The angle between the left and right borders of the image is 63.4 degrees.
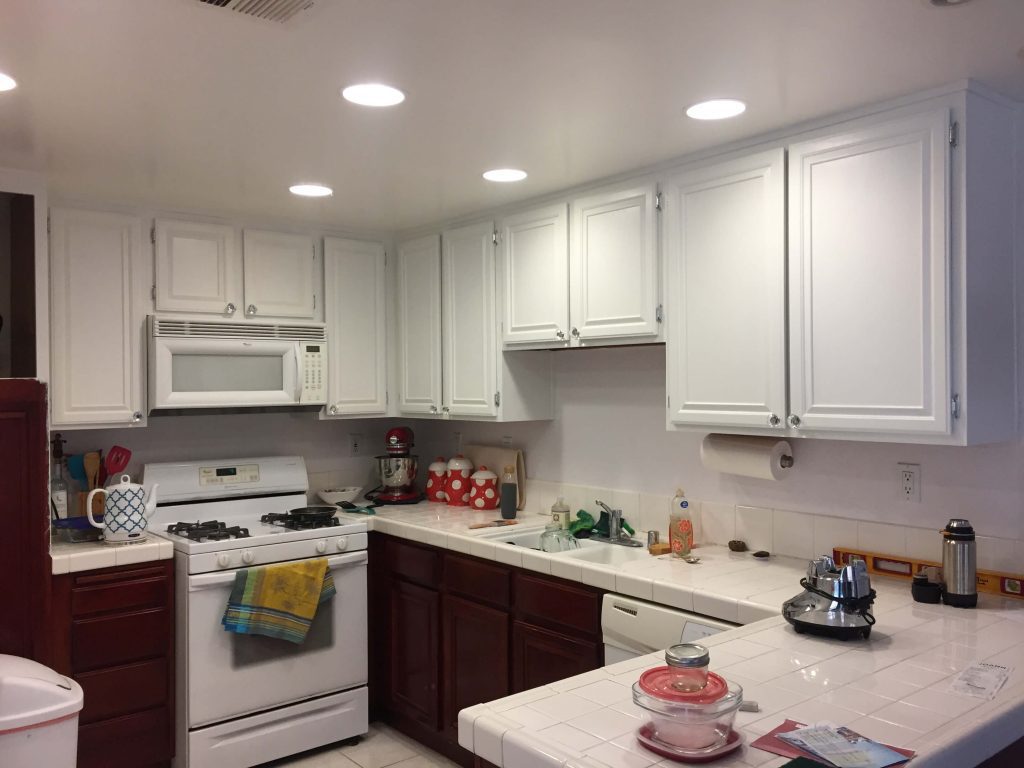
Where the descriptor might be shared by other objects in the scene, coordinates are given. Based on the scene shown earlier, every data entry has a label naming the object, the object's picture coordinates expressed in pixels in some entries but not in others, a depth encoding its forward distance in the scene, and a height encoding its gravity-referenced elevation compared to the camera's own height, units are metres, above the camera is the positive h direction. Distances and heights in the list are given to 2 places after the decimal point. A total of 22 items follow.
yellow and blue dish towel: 3.15 -0.82
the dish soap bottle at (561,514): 3.46 -0.53
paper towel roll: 2.71 -0.24
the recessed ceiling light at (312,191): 3.17 +0.77
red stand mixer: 4.19 -0.41
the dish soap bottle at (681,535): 2.89 -0.52
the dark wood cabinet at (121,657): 2.95 -0.98
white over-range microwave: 3.40 +0.11
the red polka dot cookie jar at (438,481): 4.18 -0.47
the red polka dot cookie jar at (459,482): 4.06 -0.46
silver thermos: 2.19 -0.48
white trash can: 2.28 -0.91
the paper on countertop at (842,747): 1.29 -0.59
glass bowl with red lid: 1.32 -0.51
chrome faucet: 3.26 -0.57
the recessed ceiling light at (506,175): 2.95 +0.77
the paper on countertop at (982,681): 1.61 -0.60
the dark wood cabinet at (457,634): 2.79 -0.93
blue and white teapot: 3.12 -0.47
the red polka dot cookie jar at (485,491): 3.91 -0.49
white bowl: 4.10 -0.53
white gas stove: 3.12 -0.99
